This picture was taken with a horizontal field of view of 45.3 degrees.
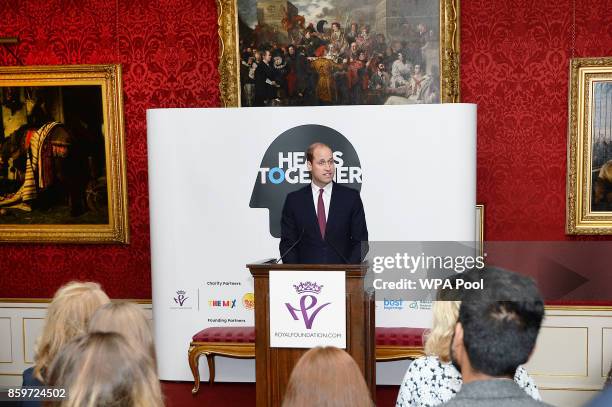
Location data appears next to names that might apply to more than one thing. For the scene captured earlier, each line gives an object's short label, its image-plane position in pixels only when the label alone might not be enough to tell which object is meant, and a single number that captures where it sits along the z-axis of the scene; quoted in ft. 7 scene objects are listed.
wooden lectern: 14.42
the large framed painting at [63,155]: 24.39
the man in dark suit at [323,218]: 18.72
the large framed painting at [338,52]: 22.52
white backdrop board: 19.74
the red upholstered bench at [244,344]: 19.49
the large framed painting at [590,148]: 22.04
